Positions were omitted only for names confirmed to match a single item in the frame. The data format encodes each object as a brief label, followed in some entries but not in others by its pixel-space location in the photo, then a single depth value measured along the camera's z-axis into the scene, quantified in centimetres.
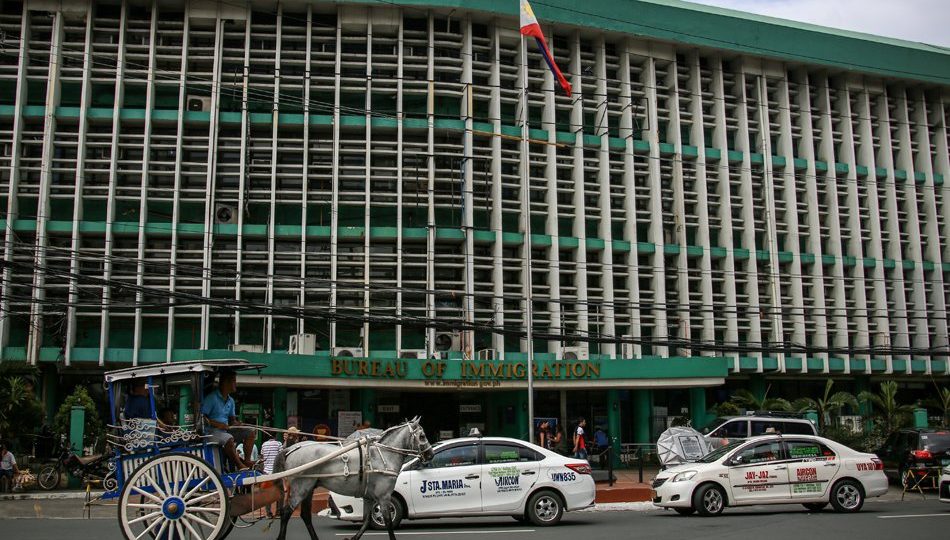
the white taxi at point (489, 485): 1505
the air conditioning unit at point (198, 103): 3156
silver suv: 2416
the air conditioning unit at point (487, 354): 3080
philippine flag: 2411
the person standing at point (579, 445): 2480
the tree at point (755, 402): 3210
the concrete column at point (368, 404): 3052
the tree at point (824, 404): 3206
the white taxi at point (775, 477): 1678
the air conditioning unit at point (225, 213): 3097
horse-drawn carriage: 1030
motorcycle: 1058
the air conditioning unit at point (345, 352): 2967
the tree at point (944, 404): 3283
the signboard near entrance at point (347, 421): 3034
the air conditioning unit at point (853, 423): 3068
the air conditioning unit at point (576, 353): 3189
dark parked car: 2195
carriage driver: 1102
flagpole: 2261
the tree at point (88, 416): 2544
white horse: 1144
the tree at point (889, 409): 3094
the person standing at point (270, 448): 1562
